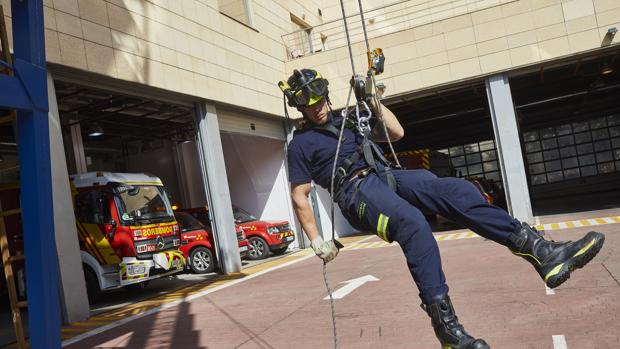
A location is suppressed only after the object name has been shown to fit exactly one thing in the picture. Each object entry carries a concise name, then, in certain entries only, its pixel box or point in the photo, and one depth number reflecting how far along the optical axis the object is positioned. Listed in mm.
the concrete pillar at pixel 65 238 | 9828
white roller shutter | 16516
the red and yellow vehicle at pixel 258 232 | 17672
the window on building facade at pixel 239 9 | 18469
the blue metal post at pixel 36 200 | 3270
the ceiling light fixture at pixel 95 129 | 16992
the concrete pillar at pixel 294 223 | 20406
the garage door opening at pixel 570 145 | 26719
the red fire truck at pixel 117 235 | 11945
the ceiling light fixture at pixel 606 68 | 18939
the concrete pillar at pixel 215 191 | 15102
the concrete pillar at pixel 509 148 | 16875
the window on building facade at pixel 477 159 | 33125
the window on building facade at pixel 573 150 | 30906
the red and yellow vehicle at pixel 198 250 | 15531
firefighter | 3428
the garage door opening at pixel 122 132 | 15156
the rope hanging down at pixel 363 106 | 4082
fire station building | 11516
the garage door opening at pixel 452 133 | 21688
